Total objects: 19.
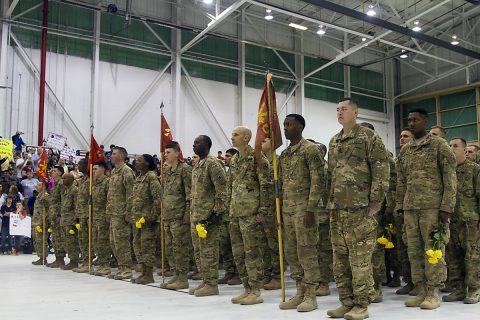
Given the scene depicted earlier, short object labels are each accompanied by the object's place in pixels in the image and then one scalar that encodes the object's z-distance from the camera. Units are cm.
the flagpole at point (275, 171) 489
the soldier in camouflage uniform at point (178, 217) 611
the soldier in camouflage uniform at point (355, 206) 419
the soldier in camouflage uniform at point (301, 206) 459
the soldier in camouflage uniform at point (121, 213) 717
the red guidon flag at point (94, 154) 812
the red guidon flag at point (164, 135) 725
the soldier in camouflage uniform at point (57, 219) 902
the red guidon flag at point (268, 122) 525
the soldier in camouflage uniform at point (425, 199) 456
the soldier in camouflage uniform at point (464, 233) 503
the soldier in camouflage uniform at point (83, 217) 825
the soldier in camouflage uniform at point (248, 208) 510
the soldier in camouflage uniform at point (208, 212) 558
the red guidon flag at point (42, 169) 977
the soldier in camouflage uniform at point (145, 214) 665
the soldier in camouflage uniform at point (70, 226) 859
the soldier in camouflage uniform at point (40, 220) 956
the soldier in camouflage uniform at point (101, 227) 773
